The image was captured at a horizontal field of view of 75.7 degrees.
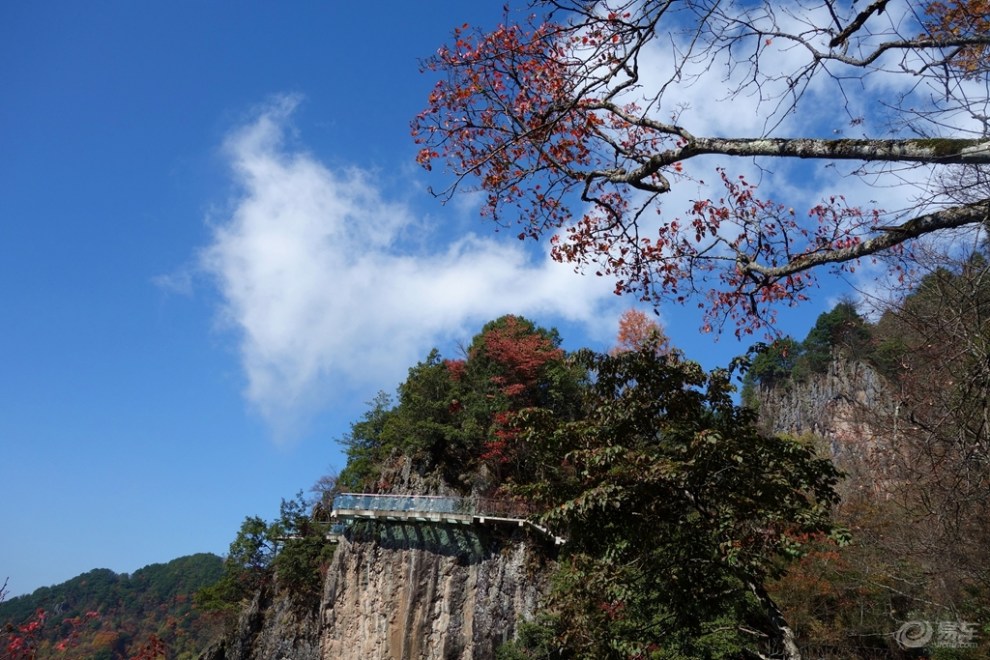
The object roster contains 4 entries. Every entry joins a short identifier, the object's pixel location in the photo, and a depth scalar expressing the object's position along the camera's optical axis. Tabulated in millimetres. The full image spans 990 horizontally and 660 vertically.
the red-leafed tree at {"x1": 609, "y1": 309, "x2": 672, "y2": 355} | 25703
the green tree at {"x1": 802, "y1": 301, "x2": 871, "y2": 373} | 39000
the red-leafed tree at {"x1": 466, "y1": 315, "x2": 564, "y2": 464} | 19531
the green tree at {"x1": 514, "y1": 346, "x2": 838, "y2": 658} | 5969
